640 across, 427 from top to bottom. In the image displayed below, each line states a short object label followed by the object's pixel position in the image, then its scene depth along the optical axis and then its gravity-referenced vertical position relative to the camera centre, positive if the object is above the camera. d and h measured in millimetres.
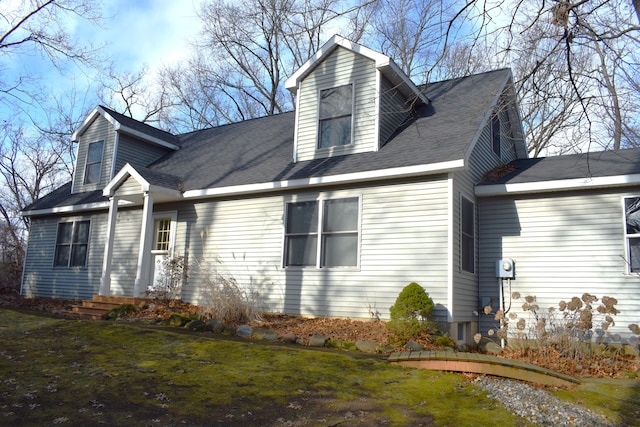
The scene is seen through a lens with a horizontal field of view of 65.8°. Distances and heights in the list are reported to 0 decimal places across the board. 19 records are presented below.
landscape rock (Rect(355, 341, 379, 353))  7566 -856
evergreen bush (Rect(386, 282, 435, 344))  7955 -358
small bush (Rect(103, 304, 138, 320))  10484 -690
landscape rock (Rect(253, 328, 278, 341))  8227 -810
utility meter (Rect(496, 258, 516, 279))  9938 +545
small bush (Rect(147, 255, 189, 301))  12102 +50
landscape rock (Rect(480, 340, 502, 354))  8695 -917
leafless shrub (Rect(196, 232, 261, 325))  9523 -378
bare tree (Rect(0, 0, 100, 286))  29359 +5827
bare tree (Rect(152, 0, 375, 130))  25631 +11687
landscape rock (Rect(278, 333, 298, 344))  8102 -831
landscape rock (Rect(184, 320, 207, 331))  8969 -771
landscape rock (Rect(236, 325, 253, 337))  8531 -795
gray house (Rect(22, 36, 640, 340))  9273 +1700
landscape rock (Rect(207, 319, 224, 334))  8812 -756
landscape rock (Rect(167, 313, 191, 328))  9438 -740
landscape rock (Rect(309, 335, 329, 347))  7875 -835
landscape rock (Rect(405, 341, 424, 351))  7516 -812
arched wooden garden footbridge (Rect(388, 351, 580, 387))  5523 -819
